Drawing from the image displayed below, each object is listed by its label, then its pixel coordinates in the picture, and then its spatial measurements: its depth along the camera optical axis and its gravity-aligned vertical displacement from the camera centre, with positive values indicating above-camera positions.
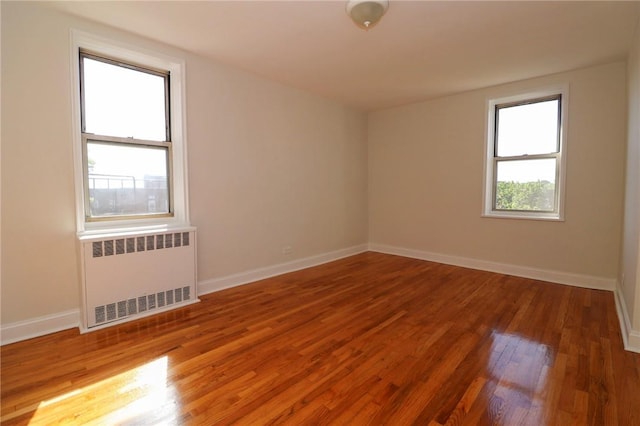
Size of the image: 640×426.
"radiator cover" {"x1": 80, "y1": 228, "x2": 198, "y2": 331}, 2.58 -0.69
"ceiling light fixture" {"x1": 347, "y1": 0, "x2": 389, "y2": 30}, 2.25 +1.46
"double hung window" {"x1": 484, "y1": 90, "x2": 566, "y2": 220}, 3.95 +0.63
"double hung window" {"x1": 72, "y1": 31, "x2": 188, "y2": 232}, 2.76 +0.64
